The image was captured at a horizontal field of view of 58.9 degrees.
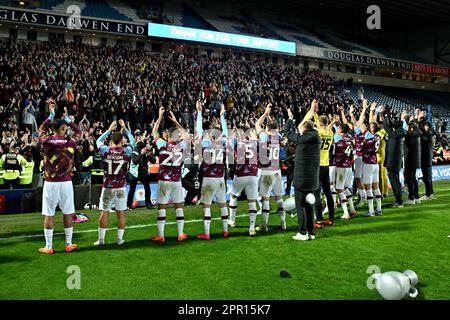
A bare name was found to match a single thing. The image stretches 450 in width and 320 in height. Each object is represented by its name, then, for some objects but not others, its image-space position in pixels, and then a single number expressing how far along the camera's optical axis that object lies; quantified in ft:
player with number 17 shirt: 26.25
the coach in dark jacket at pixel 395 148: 39.42
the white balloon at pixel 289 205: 34.32
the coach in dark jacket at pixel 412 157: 42.01
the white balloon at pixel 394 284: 16.90
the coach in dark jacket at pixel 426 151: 45.73
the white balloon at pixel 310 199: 25.86
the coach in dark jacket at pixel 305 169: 26.99
